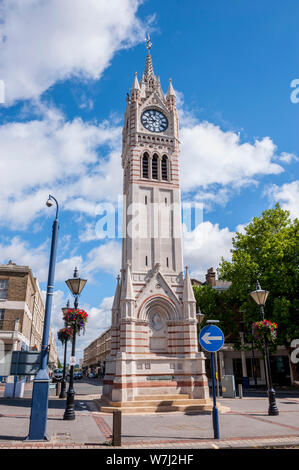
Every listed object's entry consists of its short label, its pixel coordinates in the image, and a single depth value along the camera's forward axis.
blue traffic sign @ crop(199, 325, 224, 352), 10.22
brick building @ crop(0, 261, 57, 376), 36.09
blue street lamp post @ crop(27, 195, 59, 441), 9.88
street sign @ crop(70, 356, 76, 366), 15.49
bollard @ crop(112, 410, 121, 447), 9.48
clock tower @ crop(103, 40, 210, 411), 21.27
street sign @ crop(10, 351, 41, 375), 10.76
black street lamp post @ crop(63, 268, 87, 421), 14.45
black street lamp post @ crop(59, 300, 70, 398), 25.41
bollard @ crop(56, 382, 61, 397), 28.08
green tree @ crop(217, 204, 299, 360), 28.75
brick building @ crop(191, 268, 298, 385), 41.00
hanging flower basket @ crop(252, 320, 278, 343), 18.27
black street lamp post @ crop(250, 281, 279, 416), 16.25
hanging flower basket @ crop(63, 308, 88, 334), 16.95
